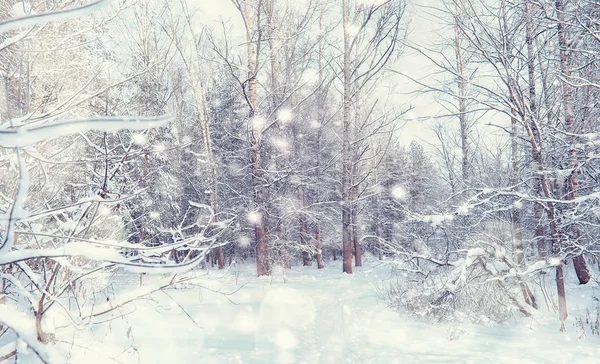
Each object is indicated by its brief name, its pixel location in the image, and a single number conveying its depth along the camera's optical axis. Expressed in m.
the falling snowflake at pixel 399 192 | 27.27
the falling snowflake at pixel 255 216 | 9.75
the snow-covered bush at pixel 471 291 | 5.25
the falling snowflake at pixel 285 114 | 9.48
